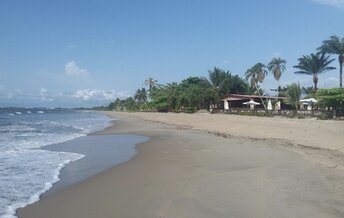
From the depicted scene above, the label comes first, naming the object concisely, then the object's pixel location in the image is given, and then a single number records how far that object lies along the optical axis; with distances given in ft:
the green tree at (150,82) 357.02
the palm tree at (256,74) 257.69
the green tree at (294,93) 157.28
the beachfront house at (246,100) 192.24
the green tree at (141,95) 404.98
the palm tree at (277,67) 227.40
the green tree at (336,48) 167.12
